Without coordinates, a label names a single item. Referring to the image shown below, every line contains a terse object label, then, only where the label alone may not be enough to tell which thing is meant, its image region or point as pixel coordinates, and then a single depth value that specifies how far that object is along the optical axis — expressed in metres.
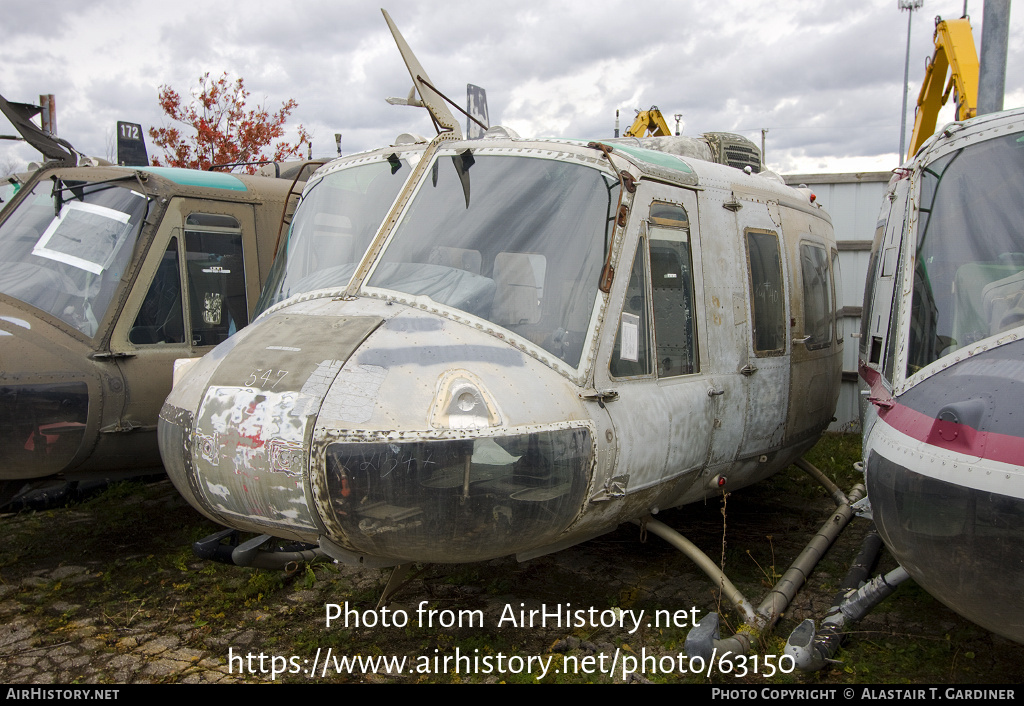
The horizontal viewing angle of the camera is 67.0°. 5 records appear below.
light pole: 25.31
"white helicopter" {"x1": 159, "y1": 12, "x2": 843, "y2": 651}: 2.92
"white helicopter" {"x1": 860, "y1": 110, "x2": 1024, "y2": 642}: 2.48
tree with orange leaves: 13.50
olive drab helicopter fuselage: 4.62
